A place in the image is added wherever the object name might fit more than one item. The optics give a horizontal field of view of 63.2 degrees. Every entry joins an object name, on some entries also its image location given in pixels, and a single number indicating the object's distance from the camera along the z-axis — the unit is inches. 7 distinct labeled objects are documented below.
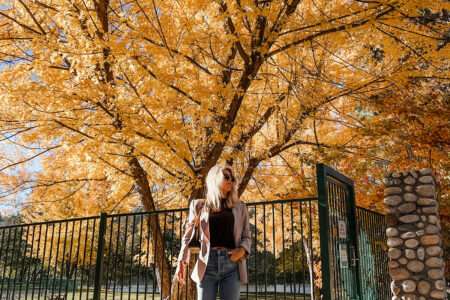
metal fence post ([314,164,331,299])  148.5
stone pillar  276.1
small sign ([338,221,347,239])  170.2
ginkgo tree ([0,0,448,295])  242.7
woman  115.7
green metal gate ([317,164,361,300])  151.6
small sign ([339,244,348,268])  168.6
